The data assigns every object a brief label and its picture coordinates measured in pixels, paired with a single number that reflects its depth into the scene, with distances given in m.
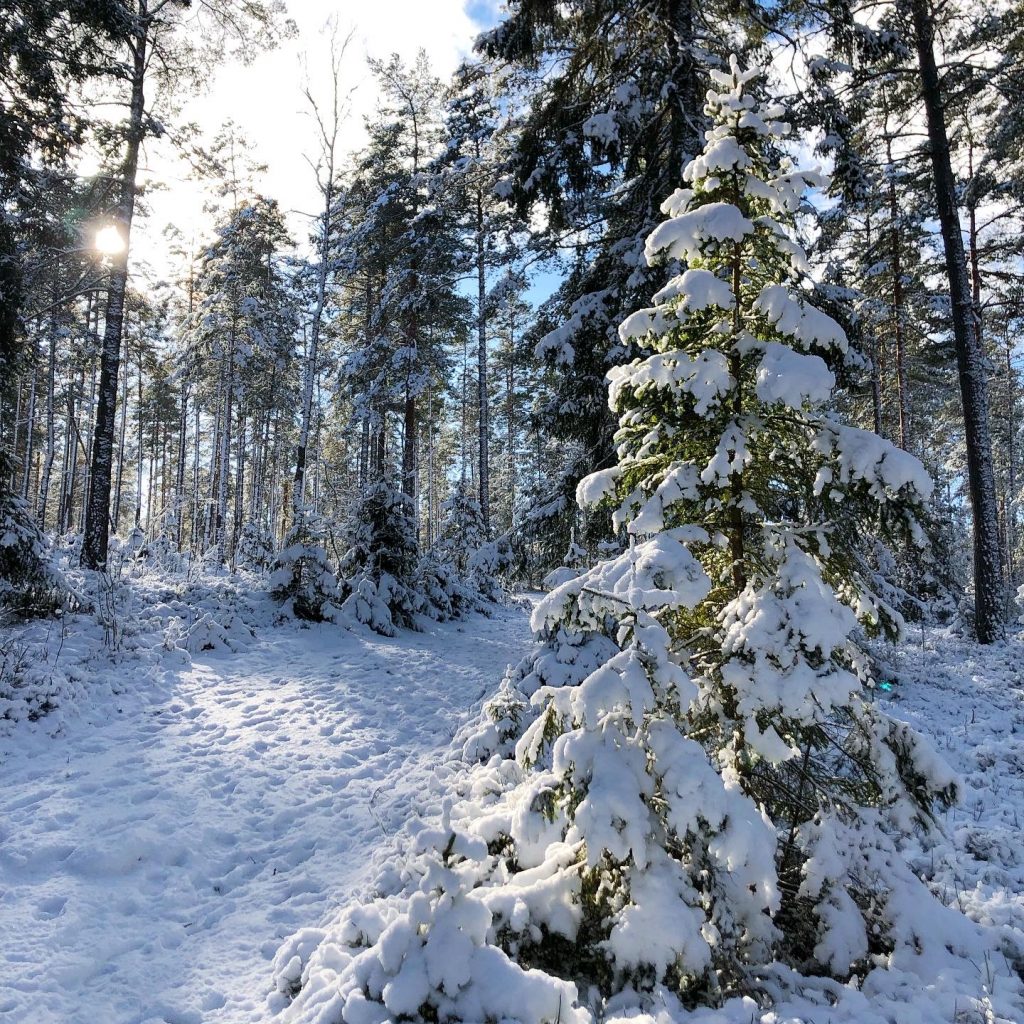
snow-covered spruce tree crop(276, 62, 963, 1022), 2.87
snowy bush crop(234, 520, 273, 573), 15.87
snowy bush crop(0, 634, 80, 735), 6.06
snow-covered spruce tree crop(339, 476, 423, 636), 12.55
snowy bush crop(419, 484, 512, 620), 9.76
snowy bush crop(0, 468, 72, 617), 7.61
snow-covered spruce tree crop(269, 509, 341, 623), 11.55
